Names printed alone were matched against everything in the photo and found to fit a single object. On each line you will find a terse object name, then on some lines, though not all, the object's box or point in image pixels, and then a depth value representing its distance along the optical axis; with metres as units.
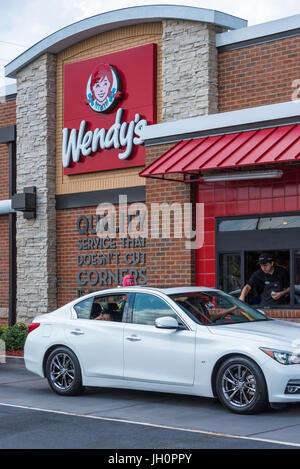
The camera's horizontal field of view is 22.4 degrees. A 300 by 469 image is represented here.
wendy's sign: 16.58
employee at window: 13.47
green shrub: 15.58
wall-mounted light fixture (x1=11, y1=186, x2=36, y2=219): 18.45
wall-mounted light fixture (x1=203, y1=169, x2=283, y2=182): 13.37
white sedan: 8.74
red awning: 12.48
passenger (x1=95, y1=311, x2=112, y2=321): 10.49
